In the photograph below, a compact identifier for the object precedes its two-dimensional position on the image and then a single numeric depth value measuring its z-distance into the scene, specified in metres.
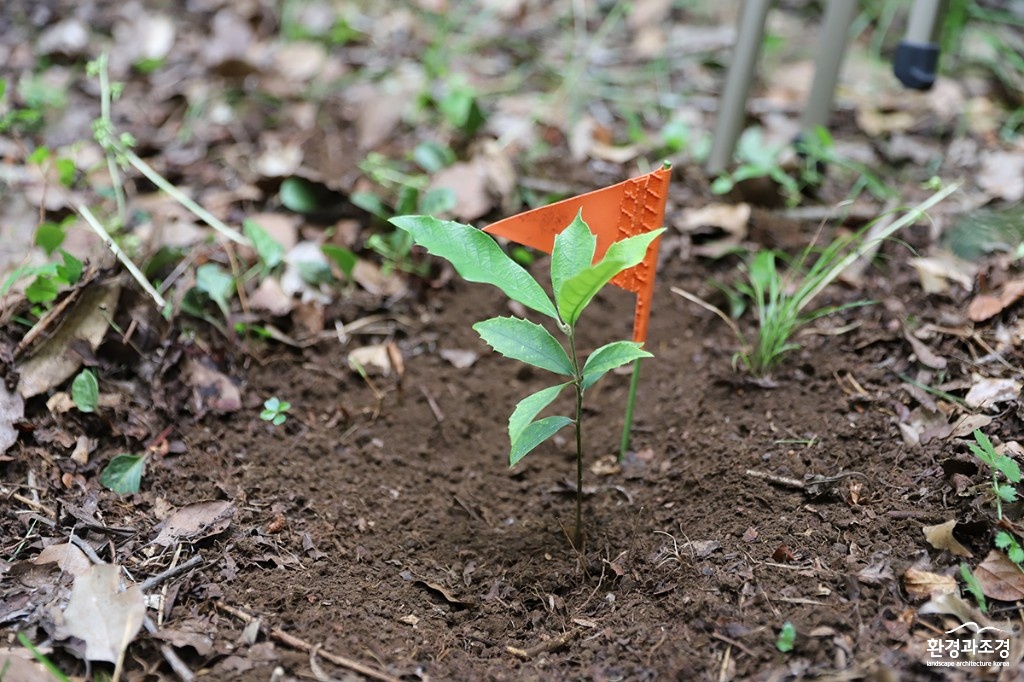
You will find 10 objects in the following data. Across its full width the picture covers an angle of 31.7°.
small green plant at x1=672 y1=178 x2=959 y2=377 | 0.83
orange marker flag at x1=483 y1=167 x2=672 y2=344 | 0.75
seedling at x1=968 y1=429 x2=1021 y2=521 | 0.72
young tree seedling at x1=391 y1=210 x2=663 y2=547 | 0.71
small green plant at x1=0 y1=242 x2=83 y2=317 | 0.82
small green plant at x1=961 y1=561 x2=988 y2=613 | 0.70
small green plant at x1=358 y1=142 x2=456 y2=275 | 0.93
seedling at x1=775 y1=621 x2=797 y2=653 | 0.69
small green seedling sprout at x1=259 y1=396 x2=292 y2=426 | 0.83
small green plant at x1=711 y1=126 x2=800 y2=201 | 0.96
